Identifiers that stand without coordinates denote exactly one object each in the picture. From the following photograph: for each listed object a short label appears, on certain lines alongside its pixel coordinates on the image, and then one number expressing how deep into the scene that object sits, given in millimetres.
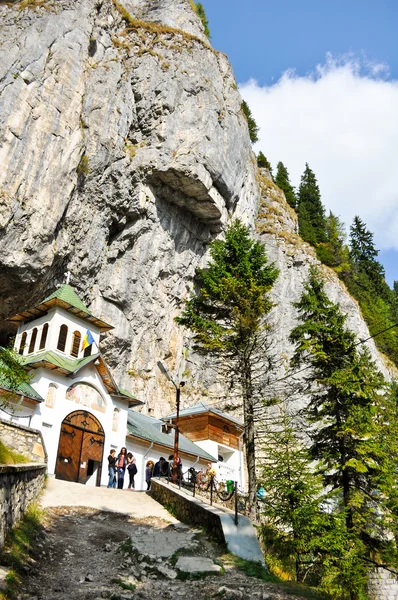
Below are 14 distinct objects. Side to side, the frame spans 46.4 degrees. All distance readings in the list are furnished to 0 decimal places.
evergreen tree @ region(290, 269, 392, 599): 14156
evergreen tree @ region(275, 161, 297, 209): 69750
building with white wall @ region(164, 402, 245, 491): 30828
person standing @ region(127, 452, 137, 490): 19234
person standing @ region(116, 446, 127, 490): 19344
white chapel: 19484
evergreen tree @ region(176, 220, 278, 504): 17266
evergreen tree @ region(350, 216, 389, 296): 66438
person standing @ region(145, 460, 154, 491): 20009
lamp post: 17406
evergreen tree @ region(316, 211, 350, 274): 58219
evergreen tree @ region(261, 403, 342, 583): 12312
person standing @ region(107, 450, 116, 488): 19594
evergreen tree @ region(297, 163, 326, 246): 62269
